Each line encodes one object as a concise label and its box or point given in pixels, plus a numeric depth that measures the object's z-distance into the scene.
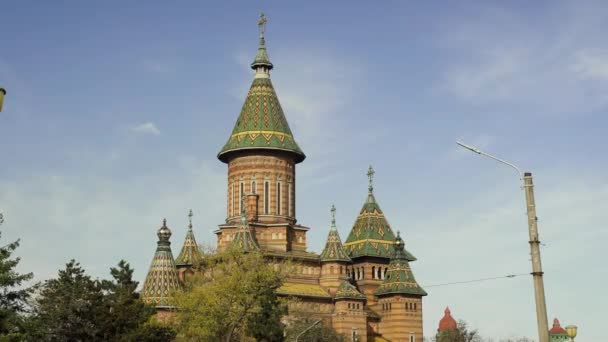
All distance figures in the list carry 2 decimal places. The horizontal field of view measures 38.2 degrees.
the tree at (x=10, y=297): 33.03
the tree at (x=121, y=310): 44.22
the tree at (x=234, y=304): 42.97
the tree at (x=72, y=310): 42.00
